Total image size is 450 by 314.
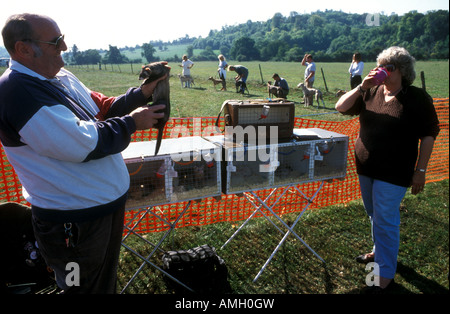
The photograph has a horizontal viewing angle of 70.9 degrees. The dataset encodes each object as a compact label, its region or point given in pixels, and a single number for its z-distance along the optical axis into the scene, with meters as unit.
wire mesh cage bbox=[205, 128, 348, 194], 3.20
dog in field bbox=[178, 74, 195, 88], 22.41
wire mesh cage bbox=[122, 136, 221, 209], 2.88
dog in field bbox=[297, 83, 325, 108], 14.34
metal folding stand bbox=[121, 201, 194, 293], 3.10
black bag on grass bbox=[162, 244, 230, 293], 3.22
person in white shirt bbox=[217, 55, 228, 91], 19.12
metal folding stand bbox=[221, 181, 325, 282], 3.42
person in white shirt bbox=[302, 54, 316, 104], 14.88
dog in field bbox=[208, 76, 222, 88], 21.02
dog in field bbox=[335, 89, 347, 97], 16.55
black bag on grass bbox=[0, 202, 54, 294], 2.63
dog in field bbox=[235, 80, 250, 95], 17.77
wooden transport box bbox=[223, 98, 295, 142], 3.14
